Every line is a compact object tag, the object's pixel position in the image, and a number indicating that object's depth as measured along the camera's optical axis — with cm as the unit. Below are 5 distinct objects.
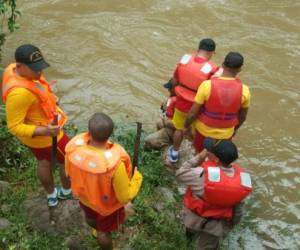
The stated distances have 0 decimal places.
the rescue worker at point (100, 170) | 416
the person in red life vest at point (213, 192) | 475
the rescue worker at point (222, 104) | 570
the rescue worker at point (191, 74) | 616
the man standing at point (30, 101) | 468
